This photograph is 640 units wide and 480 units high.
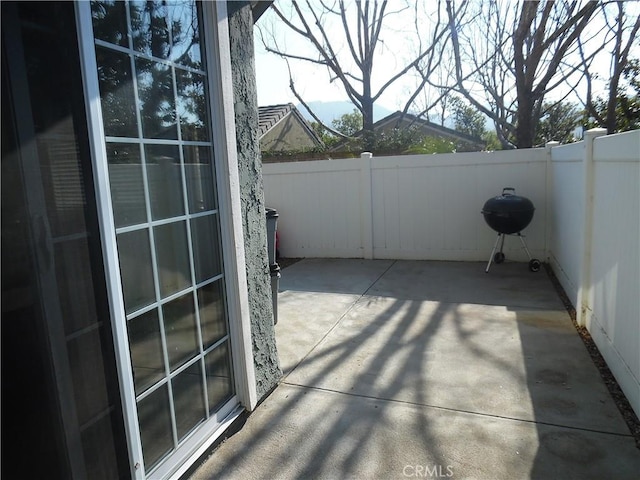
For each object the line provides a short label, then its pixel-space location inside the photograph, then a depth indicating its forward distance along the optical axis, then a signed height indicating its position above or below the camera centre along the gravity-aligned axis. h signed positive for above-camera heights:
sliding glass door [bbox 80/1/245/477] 1.75 -0.13
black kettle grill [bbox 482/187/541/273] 5.52 -0.59
